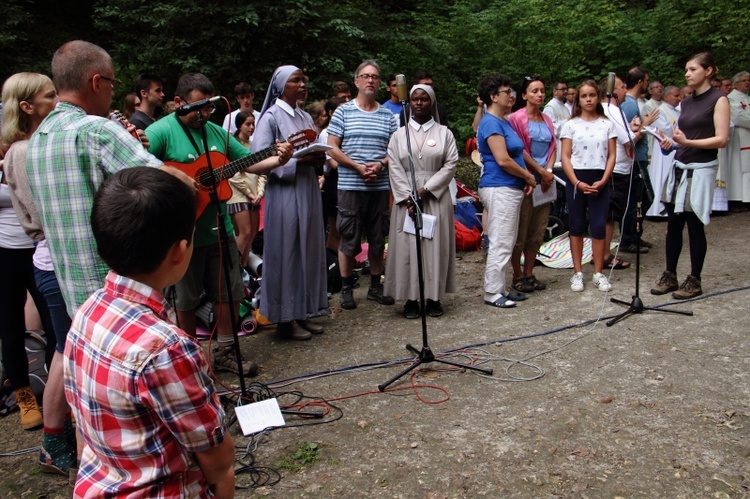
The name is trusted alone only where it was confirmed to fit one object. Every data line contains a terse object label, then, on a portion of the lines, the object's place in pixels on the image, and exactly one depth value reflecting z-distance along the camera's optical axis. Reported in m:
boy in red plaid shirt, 1.43
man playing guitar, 4.04
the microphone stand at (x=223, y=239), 3.72
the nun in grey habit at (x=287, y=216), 4.89
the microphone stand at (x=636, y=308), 5.18
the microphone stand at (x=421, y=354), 4.22
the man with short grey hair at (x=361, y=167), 5.79
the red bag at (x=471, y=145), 10.19
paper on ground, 3.54
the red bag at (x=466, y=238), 8.18
